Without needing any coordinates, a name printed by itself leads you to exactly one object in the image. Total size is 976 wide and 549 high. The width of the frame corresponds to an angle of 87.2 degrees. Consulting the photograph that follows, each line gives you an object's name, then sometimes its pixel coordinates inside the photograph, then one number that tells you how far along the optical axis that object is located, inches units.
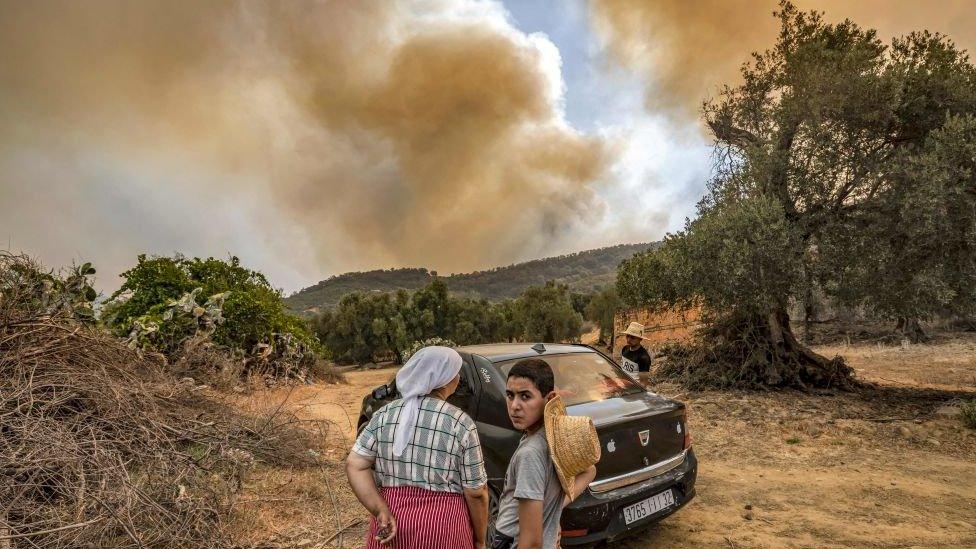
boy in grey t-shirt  85.0
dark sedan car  142.9
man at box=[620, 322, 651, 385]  258.7
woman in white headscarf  87.0
